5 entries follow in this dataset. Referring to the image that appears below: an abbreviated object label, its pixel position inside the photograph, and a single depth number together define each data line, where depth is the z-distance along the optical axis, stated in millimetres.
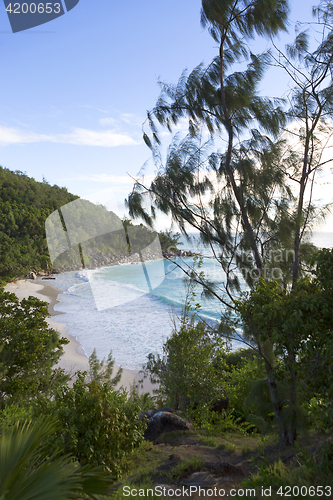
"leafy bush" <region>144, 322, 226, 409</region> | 5762
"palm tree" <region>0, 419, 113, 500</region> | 1694
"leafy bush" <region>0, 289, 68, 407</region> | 6195
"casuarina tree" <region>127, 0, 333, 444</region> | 4273
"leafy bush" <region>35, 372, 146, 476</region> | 3340
